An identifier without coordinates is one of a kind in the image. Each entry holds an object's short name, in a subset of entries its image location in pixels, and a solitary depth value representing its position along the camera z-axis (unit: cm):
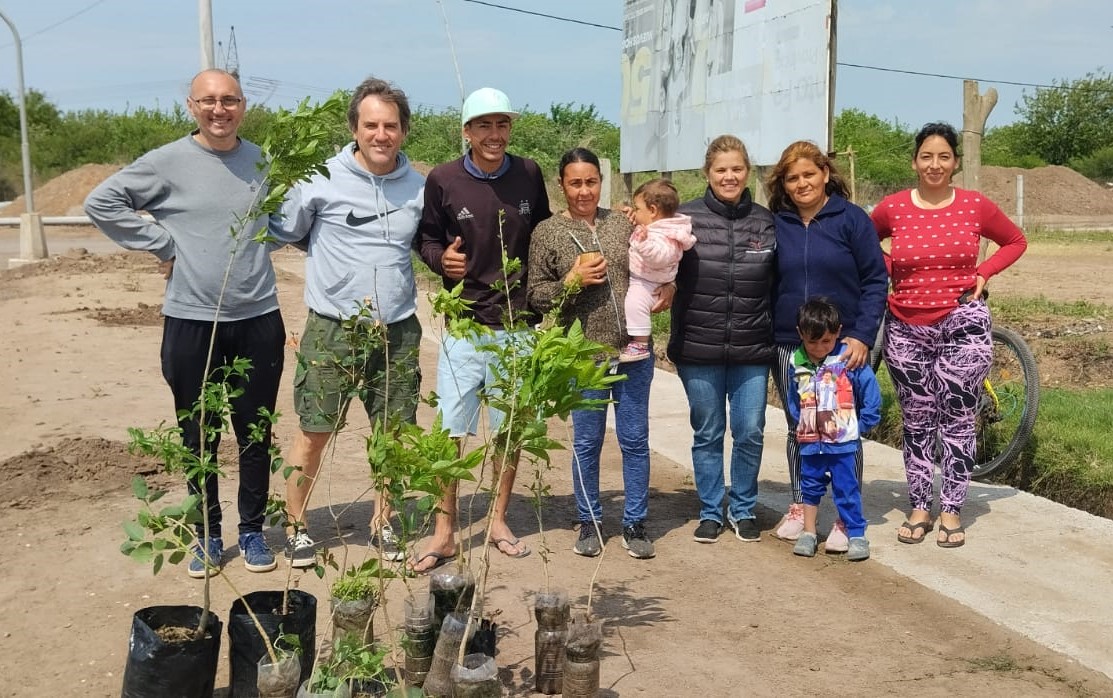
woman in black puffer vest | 510
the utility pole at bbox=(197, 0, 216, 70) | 1688
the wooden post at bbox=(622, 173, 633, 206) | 1439
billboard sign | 884
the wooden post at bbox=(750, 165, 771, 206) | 963
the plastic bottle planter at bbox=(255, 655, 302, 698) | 331
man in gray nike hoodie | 477
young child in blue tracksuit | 501
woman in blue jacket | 511
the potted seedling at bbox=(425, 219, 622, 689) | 329
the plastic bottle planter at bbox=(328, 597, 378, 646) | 375
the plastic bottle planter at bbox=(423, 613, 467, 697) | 351
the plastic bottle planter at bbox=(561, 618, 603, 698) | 355
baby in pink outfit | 494
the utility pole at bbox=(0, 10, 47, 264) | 2334
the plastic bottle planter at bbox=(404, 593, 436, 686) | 370
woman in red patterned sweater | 524
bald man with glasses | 459
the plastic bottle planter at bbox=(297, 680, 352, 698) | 316
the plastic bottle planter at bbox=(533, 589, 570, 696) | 374
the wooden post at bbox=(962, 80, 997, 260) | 798
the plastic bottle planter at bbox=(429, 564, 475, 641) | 393
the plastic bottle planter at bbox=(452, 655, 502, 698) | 329
